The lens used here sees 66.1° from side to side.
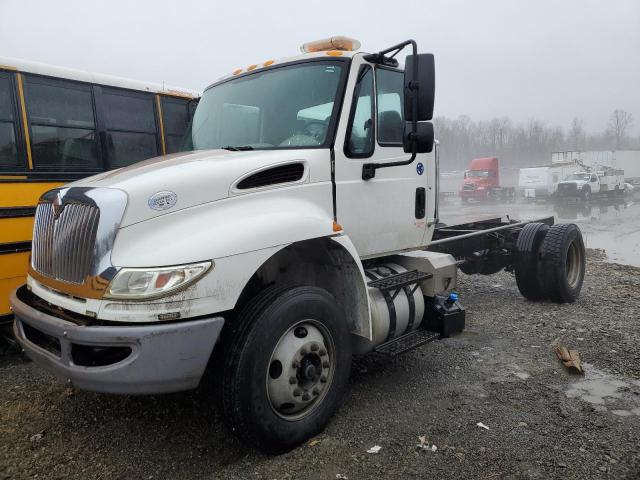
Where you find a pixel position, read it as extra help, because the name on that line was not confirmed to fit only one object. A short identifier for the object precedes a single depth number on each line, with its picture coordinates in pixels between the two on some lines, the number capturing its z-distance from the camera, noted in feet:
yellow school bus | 17.17
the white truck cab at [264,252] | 8.57
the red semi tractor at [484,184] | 109.09
